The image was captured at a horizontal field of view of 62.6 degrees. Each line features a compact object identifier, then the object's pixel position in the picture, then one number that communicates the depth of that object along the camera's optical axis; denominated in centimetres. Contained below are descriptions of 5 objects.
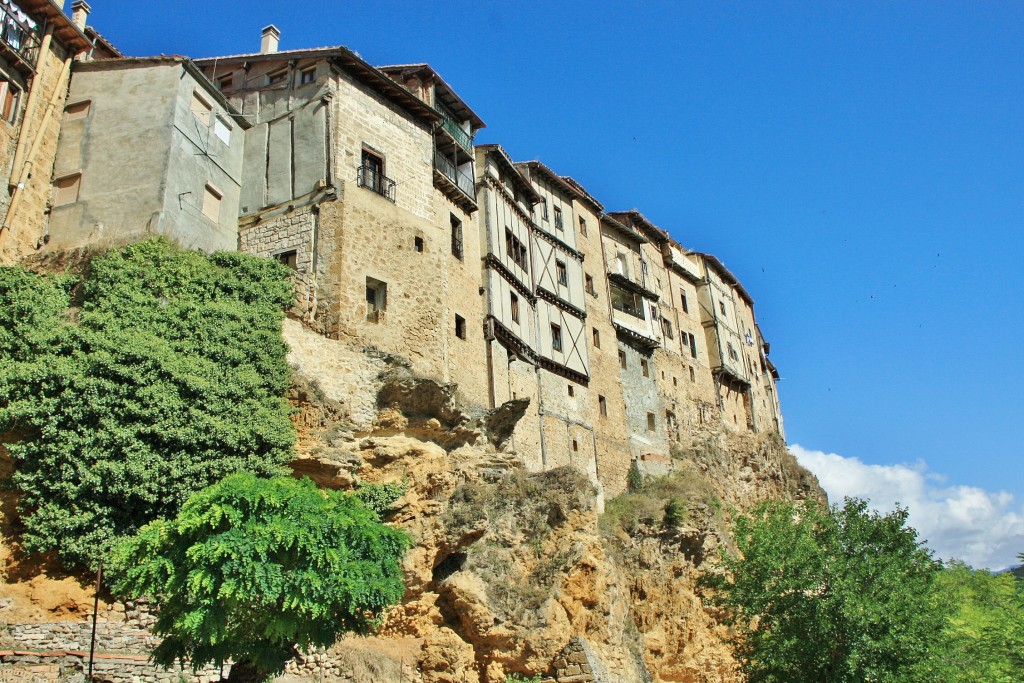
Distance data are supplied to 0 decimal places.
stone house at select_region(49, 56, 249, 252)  2144
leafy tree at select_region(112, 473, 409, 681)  1299
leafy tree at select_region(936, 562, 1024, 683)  2155
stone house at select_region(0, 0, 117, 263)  2125
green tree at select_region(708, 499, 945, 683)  2019
